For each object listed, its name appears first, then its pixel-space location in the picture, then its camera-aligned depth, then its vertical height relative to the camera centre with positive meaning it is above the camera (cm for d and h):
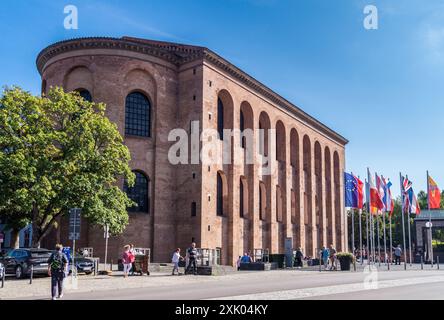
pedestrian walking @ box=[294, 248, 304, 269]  3366 -161
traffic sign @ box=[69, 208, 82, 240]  1922 +51
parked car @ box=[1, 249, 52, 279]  2166 -115
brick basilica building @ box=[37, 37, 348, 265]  3347 +772
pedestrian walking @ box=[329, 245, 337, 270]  2969 -153
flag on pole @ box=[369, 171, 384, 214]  3706 +280
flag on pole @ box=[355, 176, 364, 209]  3866 +325
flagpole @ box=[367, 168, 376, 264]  3700 +205
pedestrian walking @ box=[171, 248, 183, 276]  2503 -124
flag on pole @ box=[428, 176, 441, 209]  3862 +320
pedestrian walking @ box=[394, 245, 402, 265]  4088 -141
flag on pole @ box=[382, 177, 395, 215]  3832 +299
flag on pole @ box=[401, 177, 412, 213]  3797 +322
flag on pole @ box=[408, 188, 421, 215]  3855 +260
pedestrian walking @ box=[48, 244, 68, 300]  1384 -99
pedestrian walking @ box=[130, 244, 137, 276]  2336 -142
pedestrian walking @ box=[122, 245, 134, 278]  2231 -111
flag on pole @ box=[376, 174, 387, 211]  3738 +356
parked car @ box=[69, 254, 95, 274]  2352 -140
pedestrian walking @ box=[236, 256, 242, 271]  3371 -173
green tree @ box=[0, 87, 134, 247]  2359 +364
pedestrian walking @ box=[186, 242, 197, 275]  2505 -125
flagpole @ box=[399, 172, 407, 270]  3806 +370
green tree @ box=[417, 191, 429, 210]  10129 +762
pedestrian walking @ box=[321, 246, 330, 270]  3171 -128
